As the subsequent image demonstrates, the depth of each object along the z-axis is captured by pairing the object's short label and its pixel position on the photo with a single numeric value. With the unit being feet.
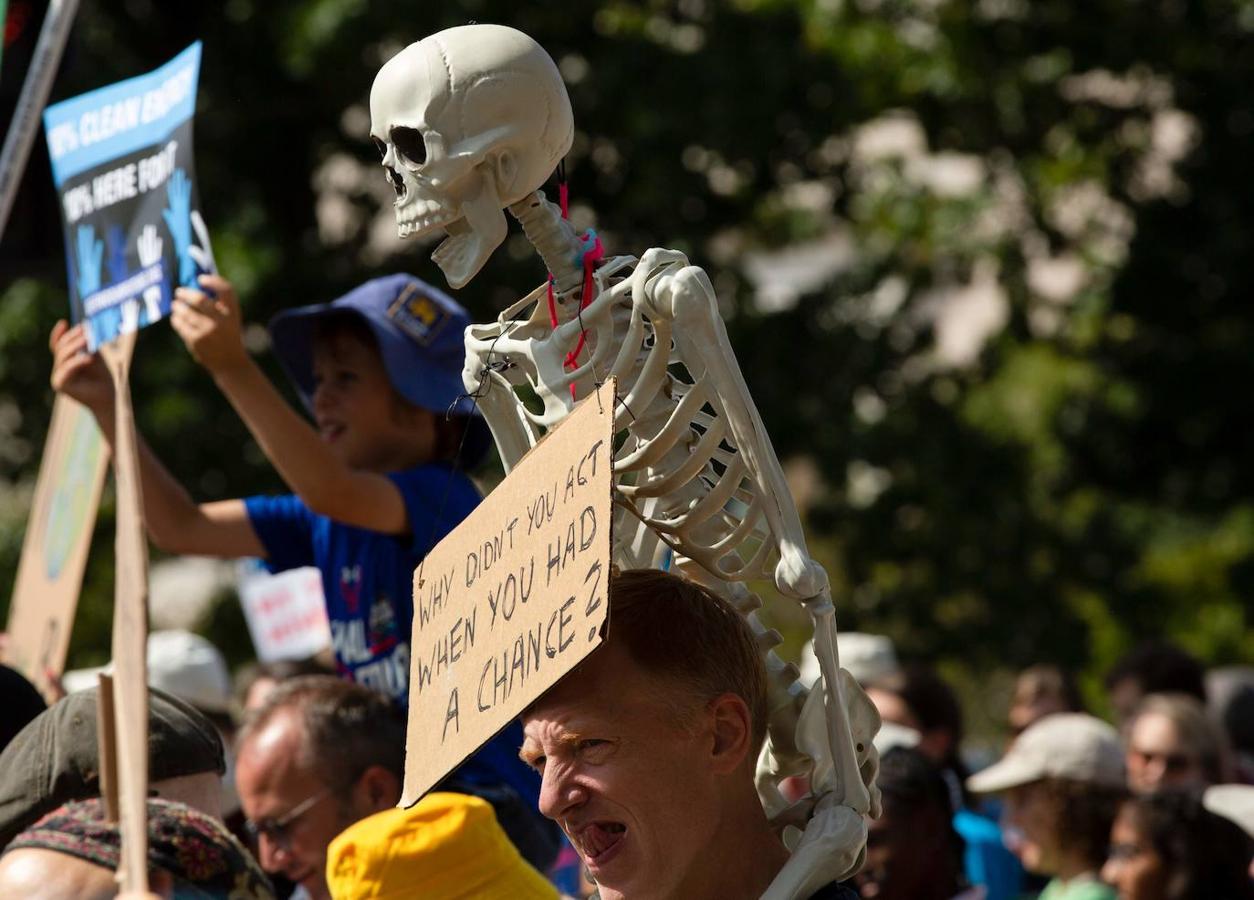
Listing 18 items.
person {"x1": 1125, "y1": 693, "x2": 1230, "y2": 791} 41.81
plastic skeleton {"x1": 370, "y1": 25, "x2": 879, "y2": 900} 19.20
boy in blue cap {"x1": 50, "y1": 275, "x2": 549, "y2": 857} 27.27
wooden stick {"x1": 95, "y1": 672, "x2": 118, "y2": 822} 19.25
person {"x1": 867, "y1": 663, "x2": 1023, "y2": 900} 42.47
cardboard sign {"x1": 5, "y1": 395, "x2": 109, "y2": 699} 33.40
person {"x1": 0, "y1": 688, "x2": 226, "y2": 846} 23.68
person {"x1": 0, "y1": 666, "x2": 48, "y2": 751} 27.40
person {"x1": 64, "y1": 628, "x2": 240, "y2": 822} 42.32
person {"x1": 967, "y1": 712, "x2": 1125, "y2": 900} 37.81
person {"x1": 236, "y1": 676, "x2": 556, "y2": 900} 28.02
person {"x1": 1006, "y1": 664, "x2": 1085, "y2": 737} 51.70
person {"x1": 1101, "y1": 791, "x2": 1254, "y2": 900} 33.30
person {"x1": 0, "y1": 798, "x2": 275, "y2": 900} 19.79
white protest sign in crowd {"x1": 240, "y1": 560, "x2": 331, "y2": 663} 52.13
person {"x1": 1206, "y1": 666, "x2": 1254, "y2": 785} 49.55
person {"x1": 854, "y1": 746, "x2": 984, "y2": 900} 32.65
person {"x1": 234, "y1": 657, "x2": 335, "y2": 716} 43.07
